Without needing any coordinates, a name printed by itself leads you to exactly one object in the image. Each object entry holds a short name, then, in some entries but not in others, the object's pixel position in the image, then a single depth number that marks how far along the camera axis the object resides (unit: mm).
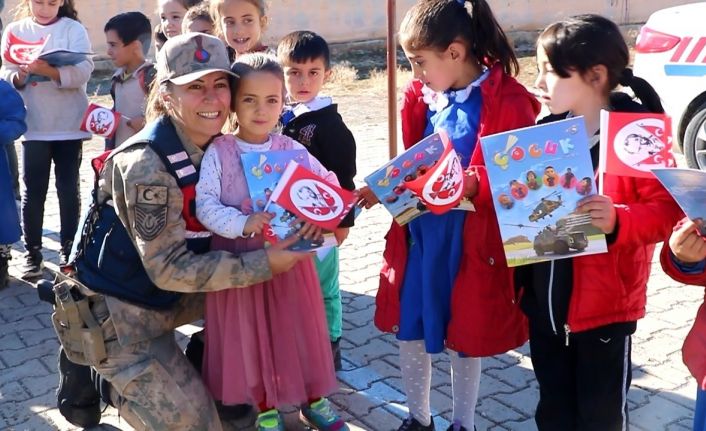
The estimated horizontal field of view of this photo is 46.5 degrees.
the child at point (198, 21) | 4449
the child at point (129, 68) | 4715
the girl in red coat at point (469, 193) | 2893
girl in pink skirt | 2869
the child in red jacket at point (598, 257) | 2461
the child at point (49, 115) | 5141
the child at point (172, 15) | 5039
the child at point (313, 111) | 3549
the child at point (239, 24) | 4117
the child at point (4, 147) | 4793
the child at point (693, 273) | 2270
